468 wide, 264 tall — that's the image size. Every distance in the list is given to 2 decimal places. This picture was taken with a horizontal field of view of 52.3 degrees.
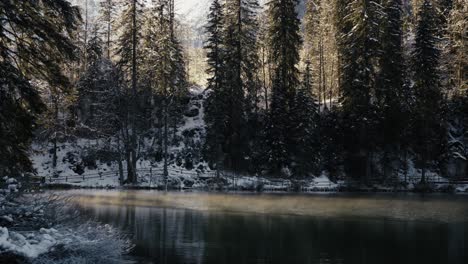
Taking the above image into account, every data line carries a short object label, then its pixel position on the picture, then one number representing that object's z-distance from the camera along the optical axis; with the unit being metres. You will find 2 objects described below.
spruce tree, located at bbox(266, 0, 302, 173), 40.78
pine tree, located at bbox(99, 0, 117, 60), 49.72
